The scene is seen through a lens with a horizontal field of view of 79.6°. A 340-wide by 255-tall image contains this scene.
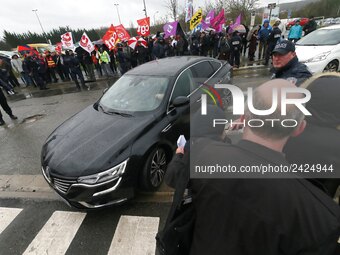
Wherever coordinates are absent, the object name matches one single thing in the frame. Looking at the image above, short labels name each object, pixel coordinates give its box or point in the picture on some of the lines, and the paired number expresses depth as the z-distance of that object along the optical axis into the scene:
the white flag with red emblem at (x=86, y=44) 10.49
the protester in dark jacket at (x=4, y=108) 6.48
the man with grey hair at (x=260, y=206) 0.79
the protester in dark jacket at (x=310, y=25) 11.32
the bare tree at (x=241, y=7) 25.22
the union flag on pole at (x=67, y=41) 11.12
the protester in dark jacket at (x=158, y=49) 10.65
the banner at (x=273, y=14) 18.43
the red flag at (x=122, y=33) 11.75
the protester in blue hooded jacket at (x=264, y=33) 10.14
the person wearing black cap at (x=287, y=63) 2.64
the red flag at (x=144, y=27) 11.06
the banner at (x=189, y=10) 12.80
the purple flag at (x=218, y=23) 11.24
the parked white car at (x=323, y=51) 6.41
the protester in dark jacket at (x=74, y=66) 10.20
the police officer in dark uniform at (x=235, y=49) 9.36
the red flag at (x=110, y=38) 10.98
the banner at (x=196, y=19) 10.85
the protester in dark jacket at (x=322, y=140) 1.37
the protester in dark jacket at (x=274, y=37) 9.30
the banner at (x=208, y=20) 11.81
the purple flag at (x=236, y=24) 11.16
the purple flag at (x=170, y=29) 10.93
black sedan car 2.52
